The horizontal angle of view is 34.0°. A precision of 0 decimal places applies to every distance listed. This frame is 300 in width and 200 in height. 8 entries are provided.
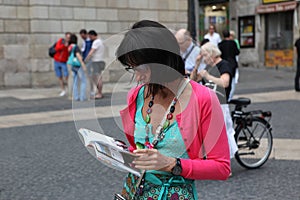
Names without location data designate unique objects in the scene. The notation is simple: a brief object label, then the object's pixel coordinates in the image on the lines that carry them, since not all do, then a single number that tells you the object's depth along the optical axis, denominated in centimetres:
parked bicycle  599
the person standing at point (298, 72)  1405
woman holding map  194
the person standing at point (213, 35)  1584
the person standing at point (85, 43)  1323
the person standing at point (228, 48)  898
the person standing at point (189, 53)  456
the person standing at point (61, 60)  1416
